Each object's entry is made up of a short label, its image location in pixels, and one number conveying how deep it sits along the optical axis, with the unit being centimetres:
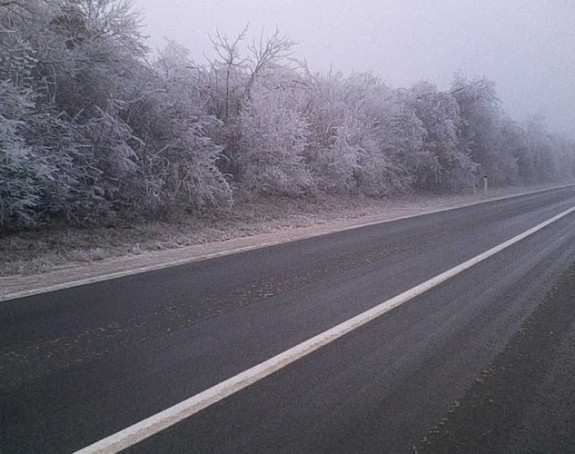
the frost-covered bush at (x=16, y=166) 995
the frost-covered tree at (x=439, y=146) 3328
